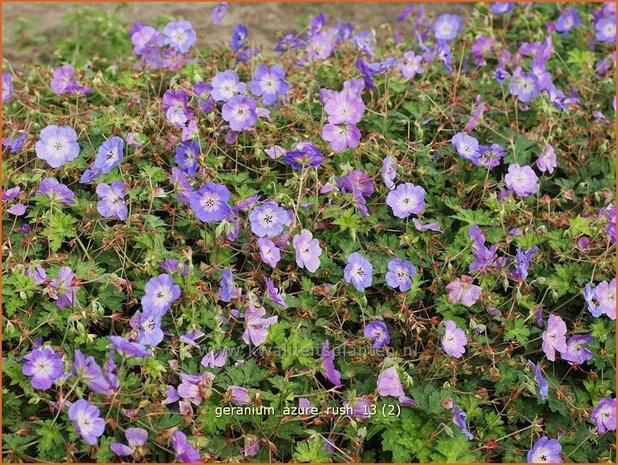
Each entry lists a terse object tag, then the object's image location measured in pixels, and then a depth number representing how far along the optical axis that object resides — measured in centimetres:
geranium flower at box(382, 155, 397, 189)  317
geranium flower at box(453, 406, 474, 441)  275
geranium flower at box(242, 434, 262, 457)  266
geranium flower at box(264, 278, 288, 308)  285
